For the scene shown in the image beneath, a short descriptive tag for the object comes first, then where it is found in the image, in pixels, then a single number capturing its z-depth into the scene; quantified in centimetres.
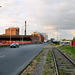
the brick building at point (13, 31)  9612
